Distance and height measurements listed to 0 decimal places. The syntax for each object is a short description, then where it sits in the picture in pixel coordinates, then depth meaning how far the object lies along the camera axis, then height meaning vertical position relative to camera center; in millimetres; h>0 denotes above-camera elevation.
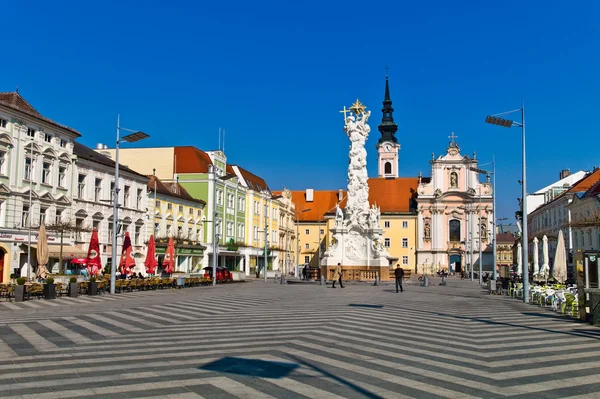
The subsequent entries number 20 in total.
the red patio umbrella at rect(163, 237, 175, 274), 40406 -219
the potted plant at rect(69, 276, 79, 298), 26734 -1587
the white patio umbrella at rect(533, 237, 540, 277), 37356 -58
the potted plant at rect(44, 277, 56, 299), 25500 -1533
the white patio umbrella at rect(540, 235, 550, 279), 34425 -219
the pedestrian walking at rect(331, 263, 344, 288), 36794 -1141
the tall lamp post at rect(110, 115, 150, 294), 29422 +2504
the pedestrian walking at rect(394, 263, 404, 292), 33062 -971
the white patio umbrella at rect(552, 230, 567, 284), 29344 -226
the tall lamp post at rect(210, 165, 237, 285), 42875 -623
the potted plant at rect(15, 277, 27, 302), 24125 -1537
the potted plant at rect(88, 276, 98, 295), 28078 -1562
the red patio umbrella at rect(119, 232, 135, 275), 34188 -159
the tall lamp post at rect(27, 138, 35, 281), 33375 +1582
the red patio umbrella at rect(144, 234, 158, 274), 37500 -276
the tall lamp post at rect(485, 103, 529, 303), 26594 +3236
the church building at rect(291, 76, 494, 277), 89938 +5976
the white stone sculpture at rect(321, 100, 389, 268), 48156 +2188
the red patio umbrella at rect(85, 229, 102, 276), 30333 -207
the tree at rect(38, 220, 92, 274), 34031 +1498
